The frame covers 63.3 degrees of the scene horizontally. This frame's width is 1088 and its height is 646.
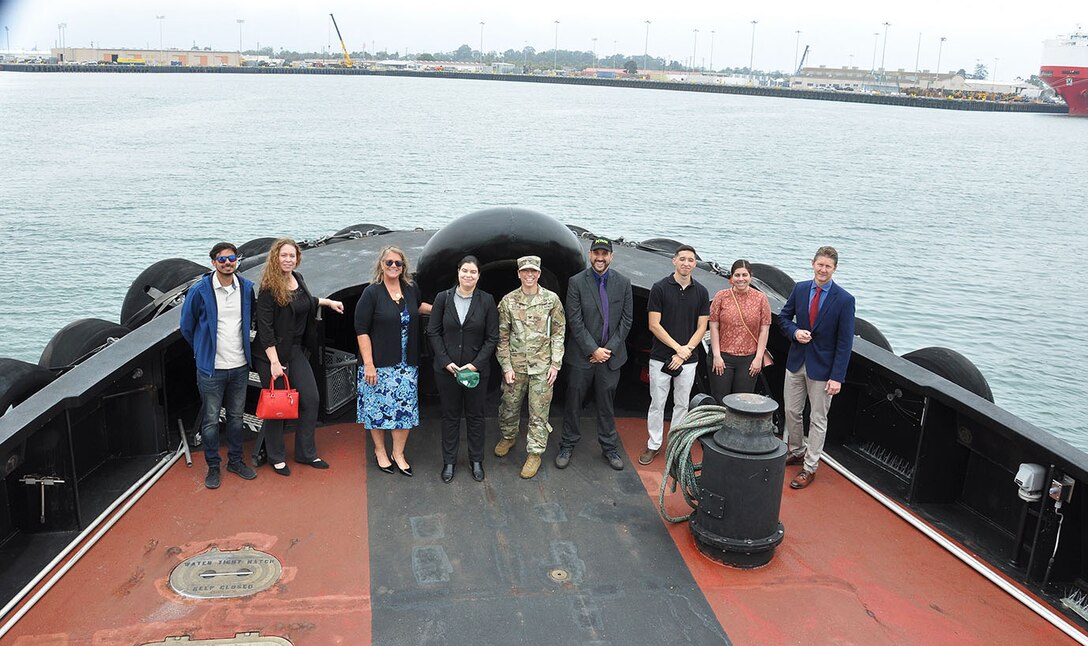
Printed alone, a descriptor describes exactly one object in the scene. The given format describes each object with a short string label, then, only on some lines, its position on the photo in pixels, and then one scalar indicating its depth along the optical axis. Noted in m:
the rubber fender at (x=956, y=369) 7.33
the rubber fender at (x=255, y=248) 12.11
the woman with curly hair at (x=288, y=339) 5.94
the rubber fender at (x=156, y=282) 10.87
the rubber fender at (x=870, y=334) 8.77
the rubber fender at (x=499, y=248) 7.00
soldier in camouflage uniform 6.25
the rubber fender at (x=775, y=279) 10.89
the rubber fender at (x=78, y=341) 8.34
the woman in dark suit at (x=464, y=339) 6.09
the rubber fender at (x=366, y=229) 11.13
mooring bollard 5.16
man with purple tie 6.41
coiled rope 5.56
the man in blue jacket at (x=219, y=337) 5.82
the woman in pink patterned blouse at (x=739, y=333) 6.54
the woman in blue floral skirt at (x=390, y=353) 6.10
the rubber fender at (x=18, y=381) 6.68
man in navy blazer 6.04
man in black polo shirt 6.50
